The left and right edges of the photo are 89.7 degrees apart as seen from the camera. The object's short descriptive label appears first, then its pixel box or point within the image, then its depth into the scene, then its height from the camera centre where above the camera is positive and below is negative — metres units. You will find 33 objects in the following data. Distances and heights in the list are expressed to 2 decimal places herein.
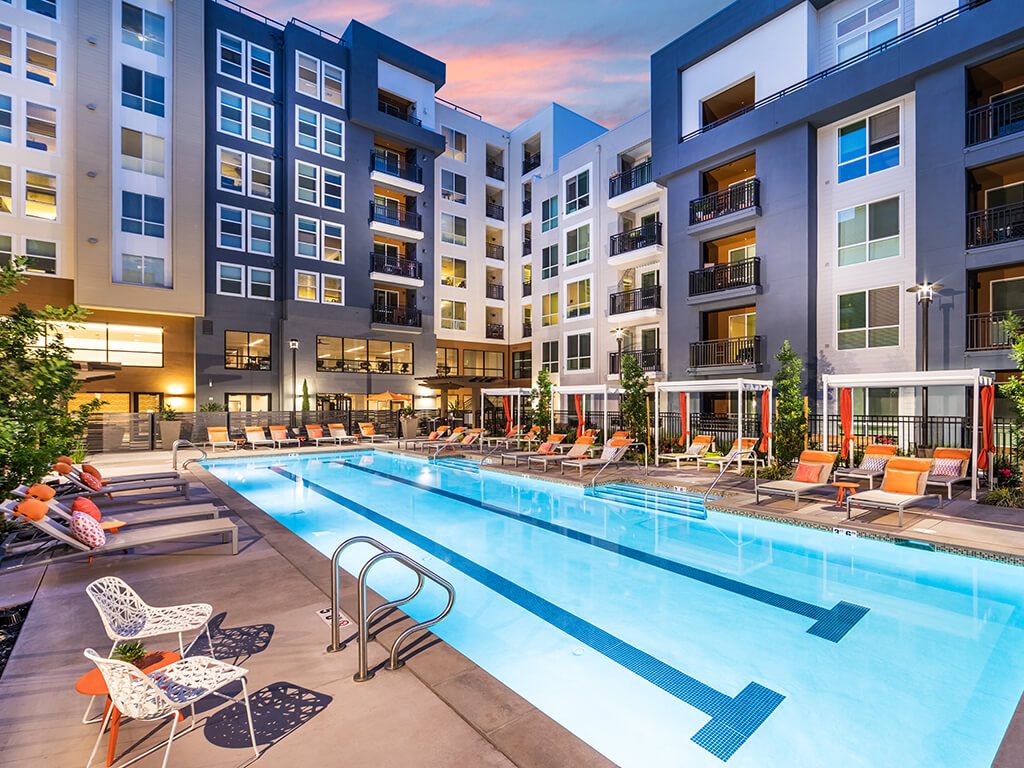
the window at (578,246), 26.03 +7.09
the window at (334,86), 27.72 +16.21
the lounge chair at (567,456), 15.47 -2.20
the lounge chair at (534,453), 16.05 -2.19
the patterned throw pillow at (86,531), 5.93 -1.69
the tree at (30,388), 5.10 -0.03
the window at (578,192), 26.06 +9.87
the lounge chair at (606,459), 14.20 -2.07
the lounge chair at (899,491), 8.27 -1.88
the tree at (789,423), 13.59 -1.06
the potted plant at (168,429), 20.73 -1.80
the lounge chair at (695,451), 15.41 -2.11
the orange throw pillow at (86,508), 6.50 -1.57
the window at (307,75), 26.88 +16.30
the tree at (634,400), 17.48 -0.56
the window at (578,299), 26.02 +4.35
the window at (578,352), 25.75 +1.61
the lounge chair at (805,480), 9.87 -1.96
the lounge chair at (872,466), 11.23 -1.91
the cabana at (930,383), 10.28 +0.00
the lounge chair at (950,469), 10.56 -1.87
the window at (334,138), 27.69 +13.37
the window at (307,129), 26.78 +13.44
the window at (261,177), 25.88 +10.53
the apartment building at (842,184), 14.32 +6.43
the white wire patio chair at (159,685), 2.52 -1.63
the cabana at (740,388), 13.59 -0.13
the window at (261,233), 25.80 +7.64
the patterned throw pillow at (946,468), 10.99 -1.84
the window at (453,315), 33.06 +4.46
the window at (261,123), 25.92 +13.30
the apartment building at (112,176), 21.08 +8.95
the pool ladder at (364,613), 3.69 -1.76
